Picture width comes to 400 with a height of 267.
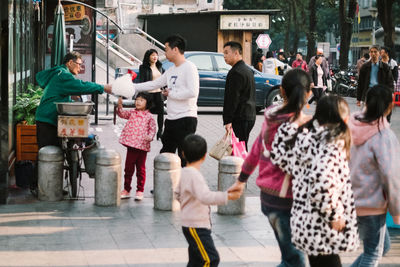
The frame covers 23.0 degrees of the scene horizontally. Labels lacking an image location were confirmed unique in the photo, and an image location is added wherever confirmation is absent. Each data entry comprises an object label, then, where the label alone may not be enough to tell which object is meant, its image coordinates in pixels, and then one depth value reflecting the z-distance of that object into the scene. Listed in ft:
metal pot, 37.81
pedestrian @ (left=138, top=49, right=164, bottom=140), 55.24
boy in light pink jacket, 21.23
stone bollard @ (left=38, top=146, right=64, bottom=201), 38.07
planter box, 43.85
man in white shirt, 36.62
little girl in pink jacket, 38.97
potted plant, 43.88
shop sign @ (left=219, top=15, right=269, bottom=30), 162.35
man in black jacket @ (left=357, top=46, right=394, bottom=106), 64.62
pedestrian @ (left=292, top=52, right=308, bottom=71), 126.93
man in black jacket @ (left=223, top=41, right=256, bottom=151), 38.68
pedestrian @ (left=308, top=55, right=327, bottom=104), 97.82
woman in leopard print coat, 19.33
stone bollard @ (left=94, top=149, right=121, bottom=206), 37.30
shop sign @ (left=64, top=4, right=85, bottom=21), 77.56
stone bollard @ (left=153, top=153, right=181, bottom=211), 36.52
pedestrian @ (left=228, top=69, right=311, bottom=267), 20.84
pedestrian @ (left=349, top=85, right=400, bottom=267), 21.81
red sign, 169.45
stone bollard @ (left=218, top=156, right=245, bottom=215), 35.94
